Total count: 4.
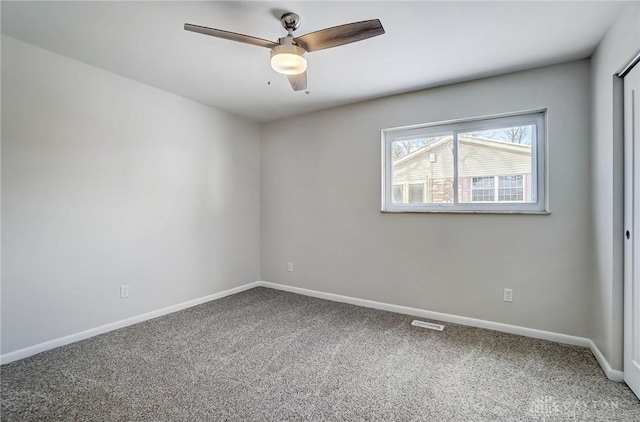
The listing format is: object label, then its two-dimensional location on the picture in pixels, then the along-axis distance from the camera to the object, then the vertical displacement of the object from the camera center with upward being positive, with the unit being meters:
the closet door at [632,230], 1.81 -0.15
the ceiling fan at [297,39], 1.72 +1.02
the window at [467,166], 2.73 +0.41
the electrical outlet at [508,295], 2.75 -0.81
